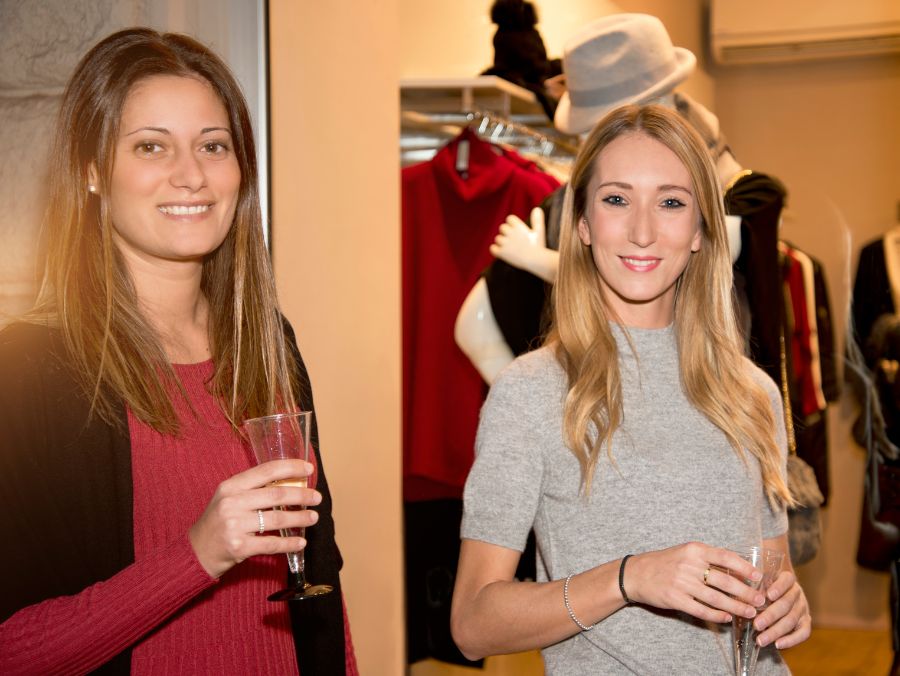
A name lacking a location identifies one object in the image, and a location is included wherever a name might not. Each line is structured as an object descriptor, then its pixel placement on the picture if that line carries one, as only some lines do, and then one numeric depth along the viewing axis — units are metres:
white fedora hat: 2.69
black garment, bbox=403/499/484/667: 3.50
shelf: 3.29
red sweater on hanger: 3.43
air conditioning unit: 3.15
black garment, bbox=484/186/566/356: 2.89
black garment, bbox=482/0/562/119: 3.59
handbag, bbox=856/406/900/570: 3.27
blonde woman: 1.59
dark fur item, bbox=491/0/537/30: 3.68
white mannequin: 2.81
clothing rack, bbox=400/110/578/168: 3.55
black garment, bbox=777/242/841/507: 3.37
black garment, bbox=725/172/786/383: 2.64
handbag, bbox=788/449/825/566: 2.79
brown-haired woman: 1.34
